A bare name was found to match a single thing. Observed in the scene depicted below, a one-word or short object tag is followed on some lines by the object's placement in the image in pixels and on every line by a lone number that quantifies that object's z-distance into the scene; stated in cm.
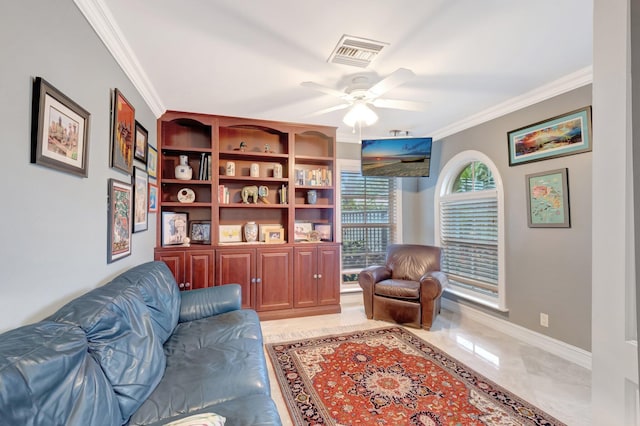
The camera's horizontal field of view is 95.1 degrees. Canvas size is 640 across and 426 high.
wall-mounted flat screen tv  401
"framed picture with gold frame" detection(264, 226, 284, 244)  393
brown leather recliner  330
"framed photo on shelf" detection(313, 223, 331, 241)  424
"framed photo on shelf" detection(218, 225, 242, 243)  385
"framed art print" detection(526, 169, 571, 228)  273
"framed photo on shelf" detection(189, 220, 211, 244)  370
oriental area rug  188
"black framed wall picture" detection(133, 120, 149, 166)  264
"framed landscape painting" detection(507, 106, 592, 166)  259
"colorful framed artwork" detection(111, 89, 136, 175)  208
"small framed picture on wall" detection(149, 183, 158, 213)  308
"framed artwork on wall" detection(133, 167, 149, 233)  258
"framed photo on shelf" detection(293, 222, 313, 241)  416
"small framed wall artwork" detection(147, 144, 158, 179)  303
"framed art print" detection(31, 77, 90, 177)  125
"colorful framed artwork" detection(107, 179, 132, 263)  203
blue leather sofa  87
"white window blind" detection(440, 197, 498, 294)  358
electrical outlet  288
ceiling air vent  206
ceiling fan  236
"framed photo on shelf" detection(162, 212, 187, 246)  351
